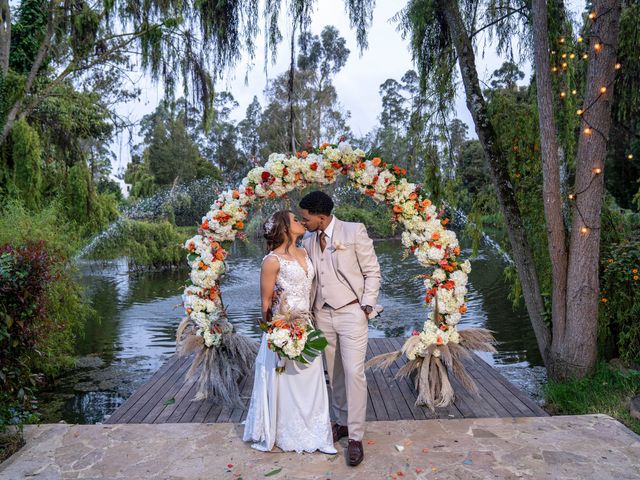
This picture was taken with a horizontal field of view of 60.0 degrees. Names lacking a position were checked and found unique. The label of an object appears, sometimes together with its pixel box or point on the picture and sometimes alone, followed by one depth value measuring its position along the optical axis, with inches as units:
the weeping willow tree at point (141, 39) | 259.0
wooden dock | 192.4
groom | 152.6
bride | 155.9
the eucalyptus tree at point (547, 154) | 234.2
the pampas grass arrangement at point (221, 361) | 208.4
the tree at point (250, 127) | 1895.9
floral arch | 200.5
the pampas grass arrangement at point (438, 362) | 197.9
